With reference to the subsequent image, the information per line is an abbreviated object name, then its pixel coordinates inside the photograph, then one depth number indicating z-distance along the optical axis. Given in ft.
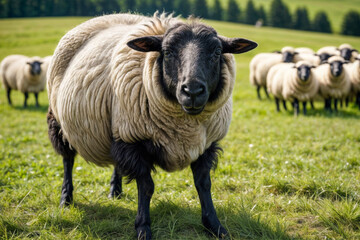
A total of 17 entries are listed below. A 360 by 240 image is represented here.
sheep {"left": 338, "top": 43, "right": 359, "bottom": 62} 45.10
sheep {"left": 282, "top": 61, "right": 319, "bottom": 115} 33.14
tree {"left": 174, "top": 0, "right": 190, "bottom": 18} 201.77
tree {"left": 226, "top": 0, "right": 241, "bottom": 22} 232.94
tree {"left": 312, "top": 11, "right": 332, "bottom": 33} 200.95
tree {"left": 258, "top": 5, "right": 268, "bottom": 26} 232.94
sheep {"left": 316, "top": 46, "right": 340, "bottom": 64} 43.84
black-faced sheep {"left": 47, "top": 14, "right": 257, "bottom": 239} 9.31
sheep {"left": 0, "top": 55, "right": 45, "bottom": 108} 43.27
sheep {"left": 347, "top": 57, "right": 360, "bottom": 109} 35.63
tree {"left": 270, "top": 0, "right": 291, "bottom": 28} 222.28
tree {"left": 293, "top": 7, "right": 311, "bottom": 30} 211.41
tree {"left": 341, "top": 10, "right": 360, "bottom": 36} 188.14
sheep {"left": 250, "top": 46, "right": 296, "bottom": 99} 44.39
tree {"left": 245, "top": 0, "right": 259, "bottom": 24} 230.36
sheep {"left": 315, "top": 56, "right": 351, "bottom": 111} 34.12
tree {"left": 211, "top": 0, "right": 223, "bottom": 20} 231.63
